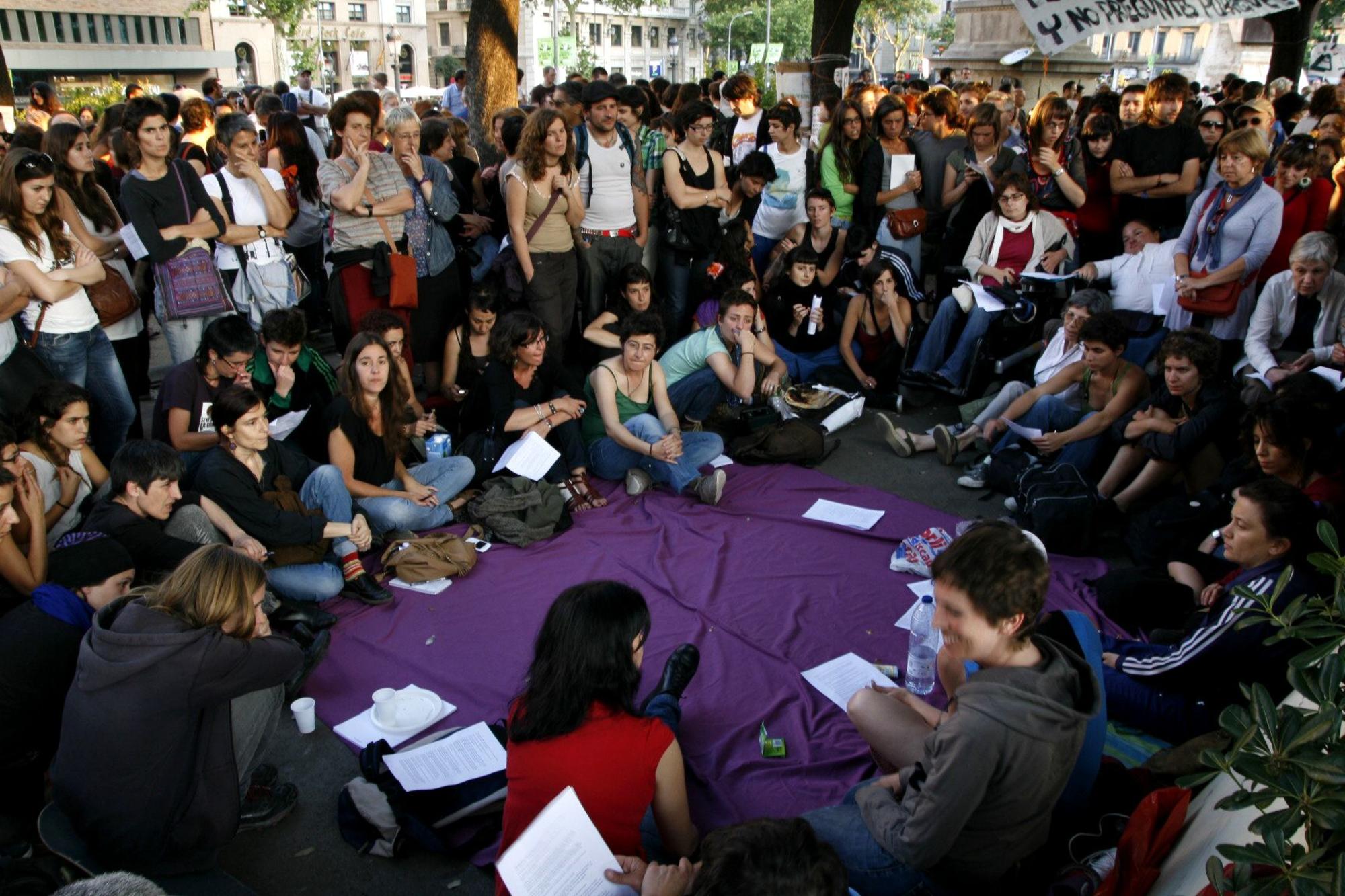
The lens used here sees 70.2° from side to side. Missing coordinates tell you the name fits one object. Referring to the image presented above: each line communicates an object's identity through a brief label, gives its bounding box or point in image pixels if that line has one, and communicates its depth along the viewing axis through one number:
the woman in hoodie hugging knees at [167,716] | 2.61
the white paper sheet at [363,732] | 3.52
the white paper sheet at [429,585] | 4.52
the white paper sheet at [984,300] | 6.50
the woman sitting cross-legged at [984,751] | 2.23
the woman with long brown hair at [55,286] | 4.42
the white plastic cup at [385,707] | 3.56
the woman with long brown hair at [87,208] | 5.05
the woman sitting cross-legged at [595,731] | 2.38
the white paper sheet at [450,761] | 3.15
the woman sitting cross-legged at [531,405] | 5.32
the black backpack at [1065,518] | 4.81
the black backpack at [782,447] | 5.90
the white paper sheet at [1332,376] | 4.73
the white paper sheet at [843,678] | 3.75
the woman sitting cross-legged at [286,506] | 4.15
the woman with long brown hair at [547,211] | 5.88
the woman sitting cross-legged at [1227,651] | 3.16
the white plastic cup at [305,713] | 3.54
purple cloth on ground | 3.47
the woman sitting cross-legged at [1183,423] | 4.78
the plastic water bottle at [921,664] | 3.78
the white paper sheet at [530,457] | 5.13
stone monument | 12.58
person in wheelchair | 6.65
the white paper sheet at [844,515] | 5.16
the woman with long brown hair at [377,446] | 4.67
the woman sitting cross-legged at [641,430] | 5.41
